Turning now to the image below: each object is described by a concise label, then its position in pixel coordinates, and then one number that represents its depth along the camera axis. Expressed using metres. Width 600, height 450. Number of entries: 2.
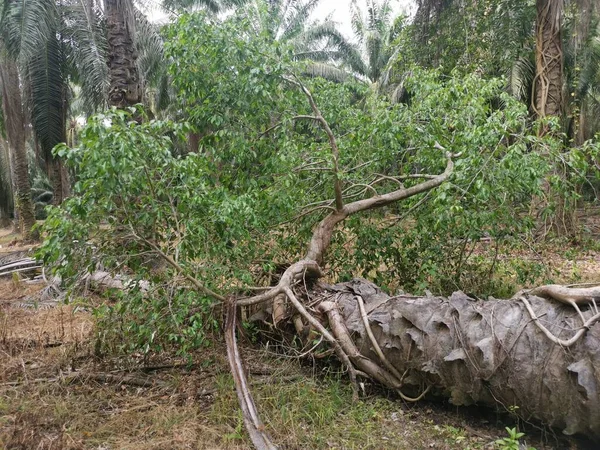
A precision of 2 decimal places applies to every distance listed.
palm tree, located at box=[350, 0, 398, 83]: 22.75
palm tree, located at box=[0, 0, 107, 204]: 9.69
